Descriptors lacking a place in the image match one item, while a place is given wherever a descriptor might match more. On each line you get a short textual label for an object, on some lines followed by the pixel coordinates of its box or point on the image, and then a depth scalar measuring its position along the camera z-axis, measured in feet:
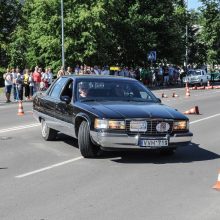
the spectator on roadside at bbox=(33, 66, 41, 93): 98.79
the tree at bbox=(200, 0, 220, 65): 213.46
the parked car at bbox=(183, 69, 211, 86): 165.78
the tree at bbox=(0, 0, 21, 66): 182.19
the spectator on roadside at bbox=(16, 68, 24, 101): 92.89
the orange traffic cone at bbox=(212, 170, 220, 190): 24.97
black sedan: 31.37
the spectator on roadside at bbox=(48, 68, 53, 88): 103.45
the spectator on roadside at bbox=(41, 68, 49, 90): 101.09
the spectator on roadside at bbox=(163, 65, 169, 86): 166.30
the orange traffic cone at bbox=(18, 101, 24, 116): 66.94
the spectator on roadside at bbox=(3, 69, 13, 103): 92.79
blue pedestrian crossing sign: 163.22
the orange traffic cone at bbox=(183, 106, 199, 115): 64.78
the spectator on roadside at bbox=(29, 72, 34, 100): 97.50
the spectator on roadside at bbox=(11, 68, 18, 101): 93.86
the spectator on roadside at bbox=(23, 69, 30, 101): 97.11
